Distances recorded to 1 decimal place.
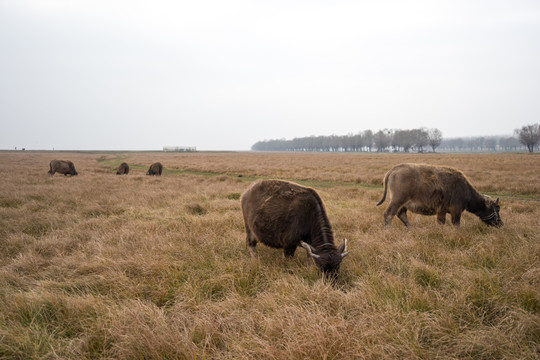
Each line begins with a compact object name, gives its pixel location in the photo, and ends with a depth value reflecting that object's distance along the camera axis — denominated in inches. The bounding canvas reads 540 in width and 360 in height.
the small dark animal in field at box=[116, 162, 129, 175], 950.4
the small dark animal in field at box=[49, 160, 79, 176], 871.1
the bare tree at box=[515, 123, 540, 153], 3353.8
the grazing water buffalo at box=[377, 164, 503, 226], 288.7
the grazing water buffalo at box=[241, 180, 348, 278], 195.5
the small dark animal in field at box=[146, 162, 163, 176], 934.4
